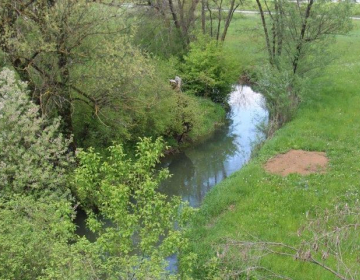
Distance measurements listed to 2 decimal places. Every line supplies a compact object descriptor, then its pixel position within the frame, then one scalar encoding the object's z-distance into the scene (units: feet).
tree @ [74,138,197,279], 30.25
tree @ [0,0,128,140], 50.37
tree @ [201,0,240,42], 100.81
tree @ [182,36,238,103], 87.86
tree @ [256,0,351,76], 77.61
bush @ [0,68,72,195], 43.01
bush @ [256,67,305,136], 74.79
